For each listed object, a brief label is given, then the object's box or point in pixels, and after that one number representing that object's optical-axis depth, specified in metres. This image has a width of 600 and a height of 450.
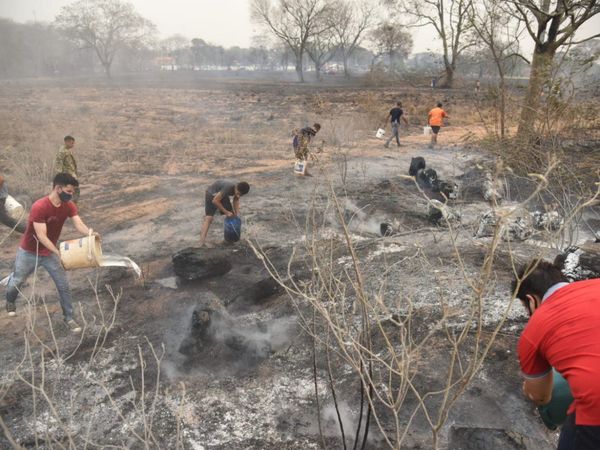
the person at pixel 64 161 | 7.43
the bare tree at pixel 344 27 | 48.59
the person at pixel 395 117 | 13.01
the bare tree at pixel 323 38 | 44.11
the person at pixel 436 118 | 13.02
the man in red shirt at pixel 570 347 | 1.58
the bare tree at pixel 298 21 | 42.50
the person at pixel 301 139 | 9.04
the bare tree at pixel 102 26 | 46.59
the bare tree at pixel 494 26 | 7.91
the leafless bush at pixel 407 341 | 3.09
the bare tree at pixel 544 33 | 7.82
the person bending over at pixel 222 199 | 5.76
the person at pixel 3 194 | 6.08
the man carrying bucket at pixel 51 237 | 3.92
